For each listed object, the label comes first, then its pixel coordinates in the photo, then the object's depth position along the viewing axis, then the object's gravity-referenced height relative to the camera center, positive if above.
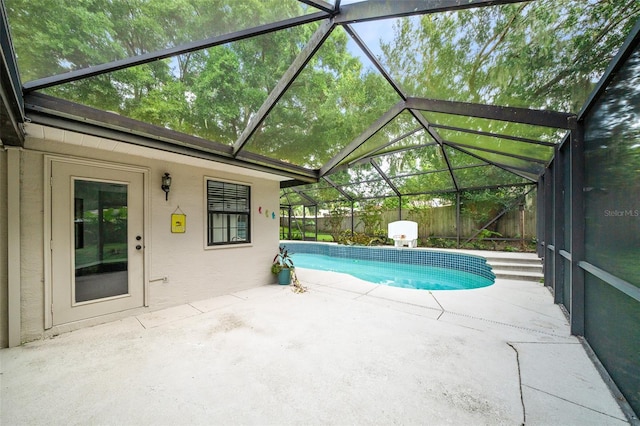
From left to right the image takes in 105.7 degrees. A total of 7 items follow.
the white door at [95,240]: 3.02 -0.34
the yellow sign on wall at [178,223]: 3.97 -0.14
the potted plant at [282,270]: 5.32 -1.24
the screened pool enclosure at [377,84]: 1.81 +1.38
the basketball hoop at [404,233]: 9.45 -0.79
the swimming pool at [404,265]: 6.50 -1.84
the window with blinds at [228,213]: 4.57 +0.03
